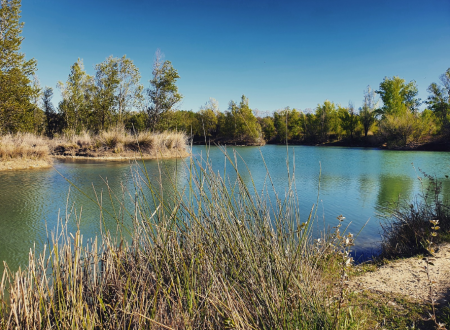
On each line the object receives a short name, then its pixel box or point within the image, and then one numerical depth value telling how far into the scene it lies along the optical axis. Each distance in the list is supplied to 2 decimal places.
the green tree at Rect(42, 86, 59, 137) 31.21
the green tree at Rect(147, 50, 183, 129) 24.25
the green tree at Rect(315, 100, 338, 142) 48.53
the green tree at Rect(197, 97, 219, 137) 40.26
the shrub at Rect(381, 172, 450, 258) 3.71
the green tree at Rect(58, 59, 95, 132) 26.30
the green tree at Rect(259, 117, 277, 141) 54.59
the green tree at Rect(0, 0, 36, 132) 14.39
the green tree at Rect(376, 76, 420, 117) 41.28
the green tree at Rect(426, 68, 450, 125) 32.75
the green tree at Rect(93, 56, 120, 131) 24.02
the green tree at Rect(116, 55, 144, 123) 24.31
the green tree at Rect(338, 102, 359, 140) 46.00
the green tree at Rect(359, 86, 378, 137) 42.53
